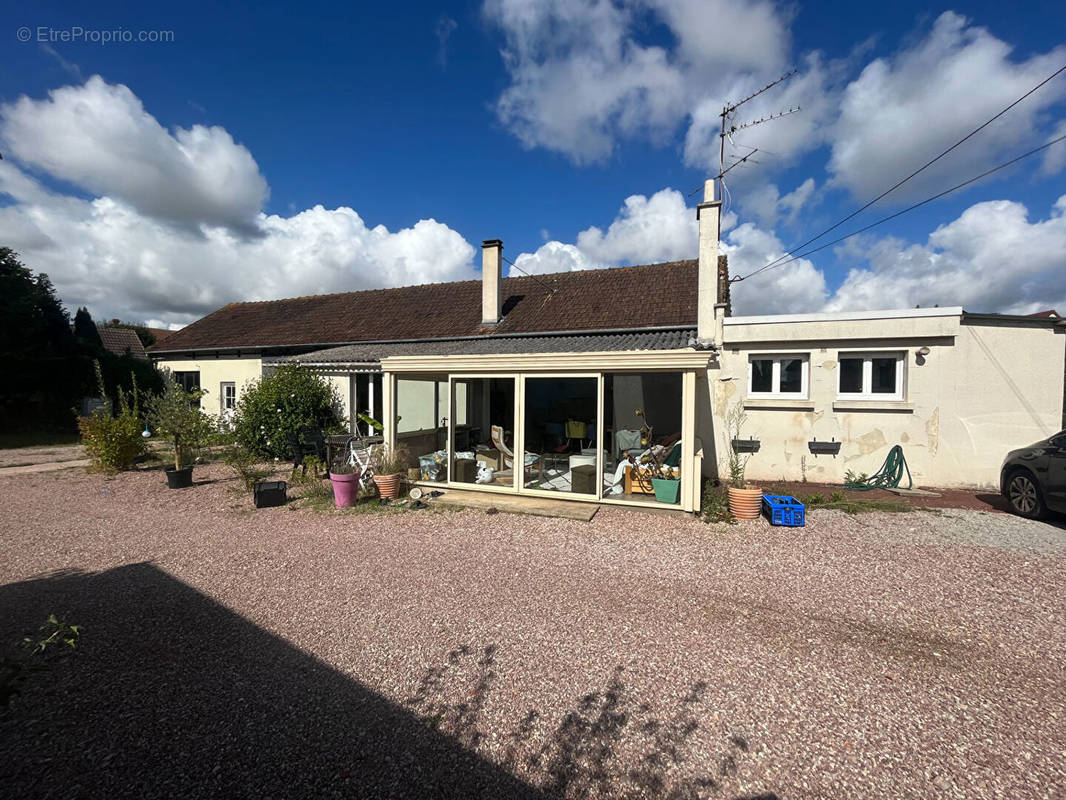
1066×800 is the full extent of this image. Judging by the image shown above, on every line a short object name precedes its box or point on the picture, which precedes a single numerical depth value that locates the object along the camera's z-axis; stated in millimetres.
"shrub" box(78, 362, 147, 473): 10151
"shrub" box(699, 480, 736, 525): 6953
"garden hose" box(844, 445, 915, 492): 9000
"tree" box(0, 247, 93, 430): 16938
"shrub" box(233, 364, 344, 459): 11500
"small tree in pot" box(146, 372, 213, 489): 9102
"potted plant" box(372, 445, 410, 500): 8094
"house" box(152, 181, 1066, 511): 8195
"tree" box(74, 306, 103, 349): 28759
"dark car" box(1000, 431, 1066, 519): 6711
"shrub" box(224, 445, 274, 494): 8346
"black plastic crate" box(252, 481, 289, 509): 7637
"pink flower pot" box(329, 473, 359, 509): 7660
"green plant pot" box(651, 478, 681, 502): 7371
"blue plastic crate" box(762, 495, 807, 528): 6668
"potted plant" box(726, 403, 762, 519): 6961
